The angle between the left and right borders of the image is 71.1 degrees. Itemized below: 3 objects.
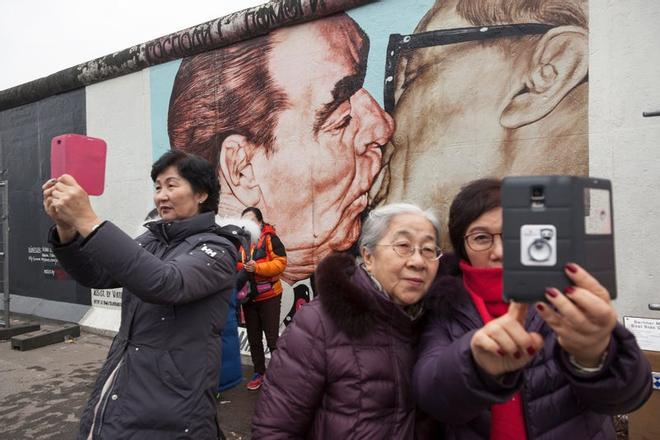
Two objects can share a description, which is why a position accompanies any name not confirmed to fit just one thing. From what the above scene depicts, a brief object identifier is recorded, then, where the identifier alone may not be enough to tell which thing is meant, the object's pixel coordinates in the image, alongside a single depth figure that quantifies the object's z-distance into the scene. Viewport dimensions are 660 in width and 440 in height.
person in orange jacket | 4.41
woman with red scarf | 0.91
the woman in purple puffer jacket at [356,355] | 1.40
